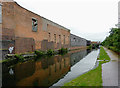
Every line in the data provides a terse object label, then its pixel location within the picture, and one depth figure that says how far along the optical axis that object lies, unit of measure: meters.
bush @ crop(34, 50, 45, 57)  19.31
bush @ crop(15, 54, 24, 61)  13.77
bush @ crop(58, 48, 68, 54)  30.25
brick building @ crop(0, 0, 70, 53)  14.34
